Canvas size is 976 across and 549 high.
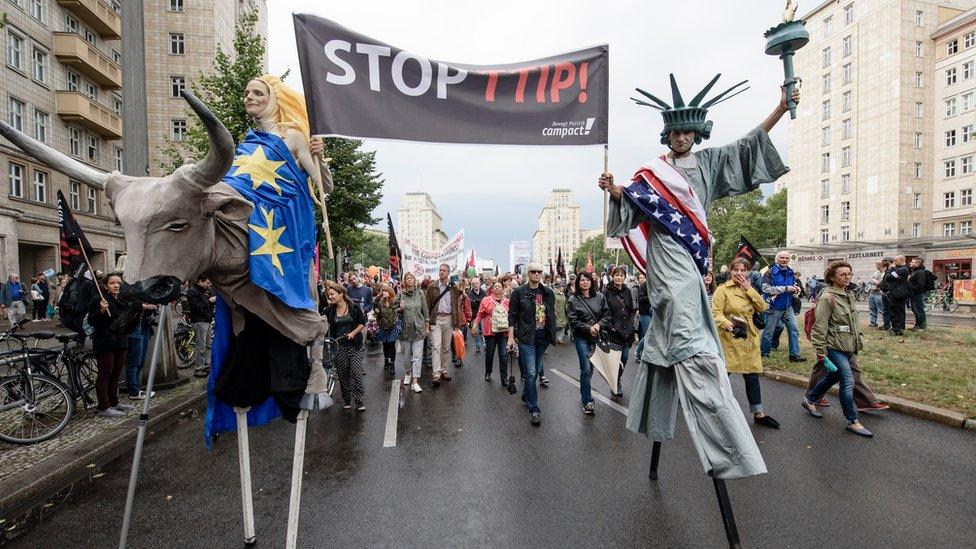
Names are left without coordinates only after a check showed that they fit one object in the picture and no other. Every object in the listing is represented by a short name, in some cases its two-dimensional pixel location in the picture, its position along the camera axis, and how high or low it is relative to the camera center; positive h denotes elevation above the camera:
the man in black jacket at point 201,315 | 8.75 -0.91
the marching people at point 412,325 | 8.11 -1.00
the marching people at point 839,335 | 5.23 -0.77
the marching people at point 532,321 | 6.40 -0.76
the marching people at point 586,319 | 6.44 -0.74
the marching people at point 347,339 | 6.61 -1.01
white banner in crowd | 11.98 +0.19
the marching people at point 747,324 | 5.66 -0.70
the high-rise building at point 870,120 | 39.56 +12.57
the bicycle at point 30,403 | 5.31 -1.55
